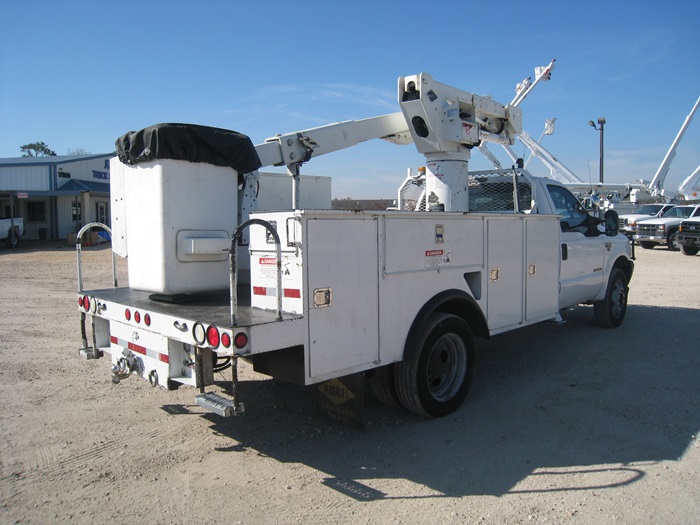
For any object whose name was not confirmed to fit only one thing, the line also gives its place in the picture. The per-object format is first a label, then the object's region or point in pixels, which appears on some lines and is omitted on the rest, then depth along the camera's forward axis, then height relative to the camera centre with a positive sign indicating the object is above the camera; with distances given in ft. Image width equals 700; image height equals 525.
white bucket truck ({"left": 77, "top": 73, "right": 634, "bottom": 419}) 12.36 -1.26
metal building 100.22 +7.83
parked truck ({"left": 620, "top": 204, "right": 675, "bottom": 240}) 79.56 +2.55
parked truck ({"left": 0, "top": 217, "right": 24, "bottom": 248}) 83.92 +1.23
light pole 123.74 +23.42
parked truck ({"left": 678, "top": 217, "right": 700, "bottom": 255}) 66.85 -0.63
